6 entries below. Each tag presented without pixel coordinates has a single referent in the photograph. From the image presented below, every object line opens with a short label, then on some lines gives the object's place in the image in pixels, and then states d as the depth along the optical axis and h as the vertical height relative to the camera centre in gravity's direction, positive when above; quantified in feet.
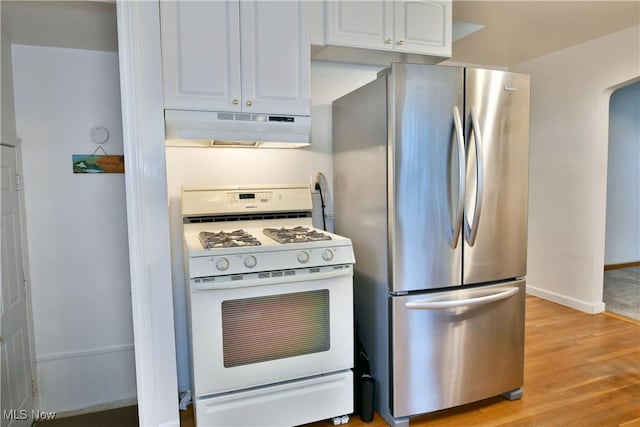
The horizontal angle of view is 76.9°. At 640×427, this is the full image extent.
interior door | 6.71 -2.29
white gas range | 5.99 -2.25
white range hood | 6.40 +0.94
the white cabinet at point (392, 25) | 7.36 +2.98
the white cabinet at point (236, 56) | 6.25 +2.08
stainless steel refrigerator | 6.51 -0.85
